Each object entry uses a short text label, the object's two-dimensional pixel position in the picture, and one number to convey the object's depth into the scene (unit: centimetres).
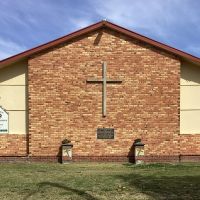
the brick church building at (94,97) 1216
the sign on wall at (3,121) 1228
